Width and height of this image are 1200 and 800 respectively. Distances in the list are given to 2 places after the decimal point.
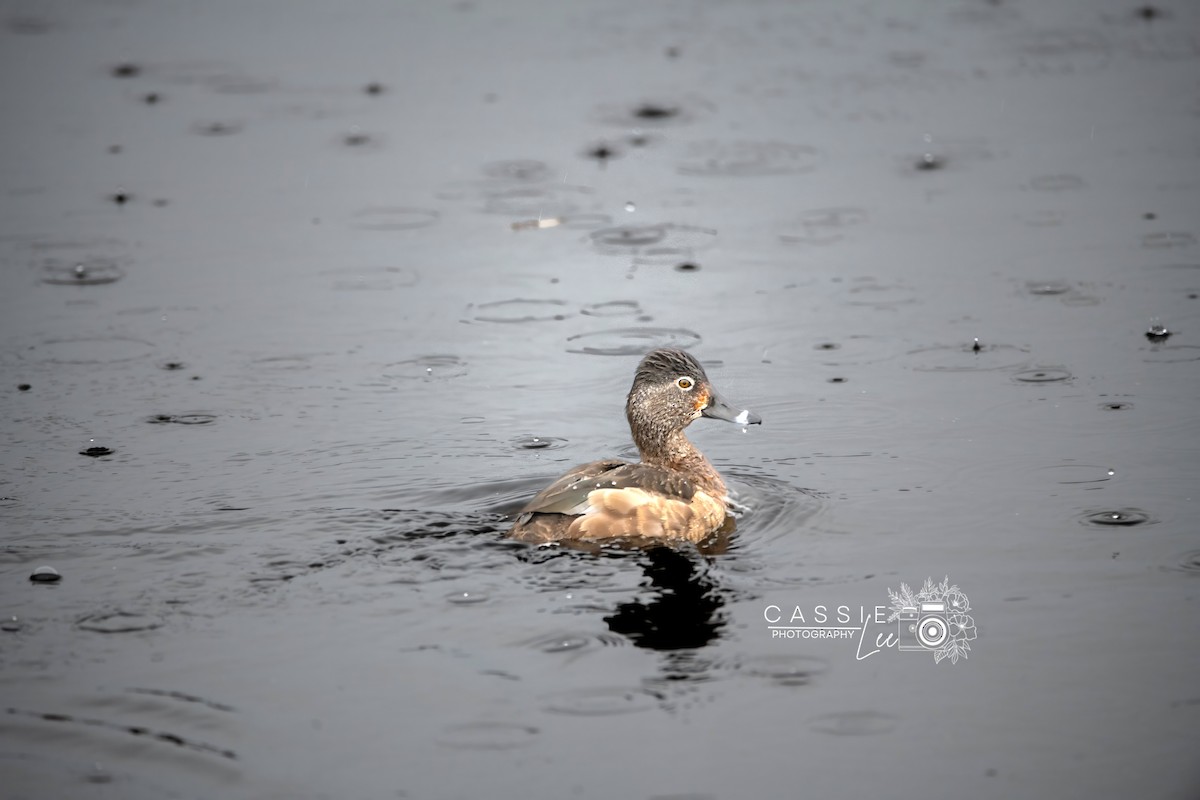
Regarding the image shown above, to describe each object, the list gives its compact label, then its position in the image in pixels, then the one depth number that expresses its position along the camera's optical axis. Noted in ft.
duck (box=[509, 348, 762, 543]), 54.75
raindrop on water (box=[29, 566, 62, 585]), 51.11
